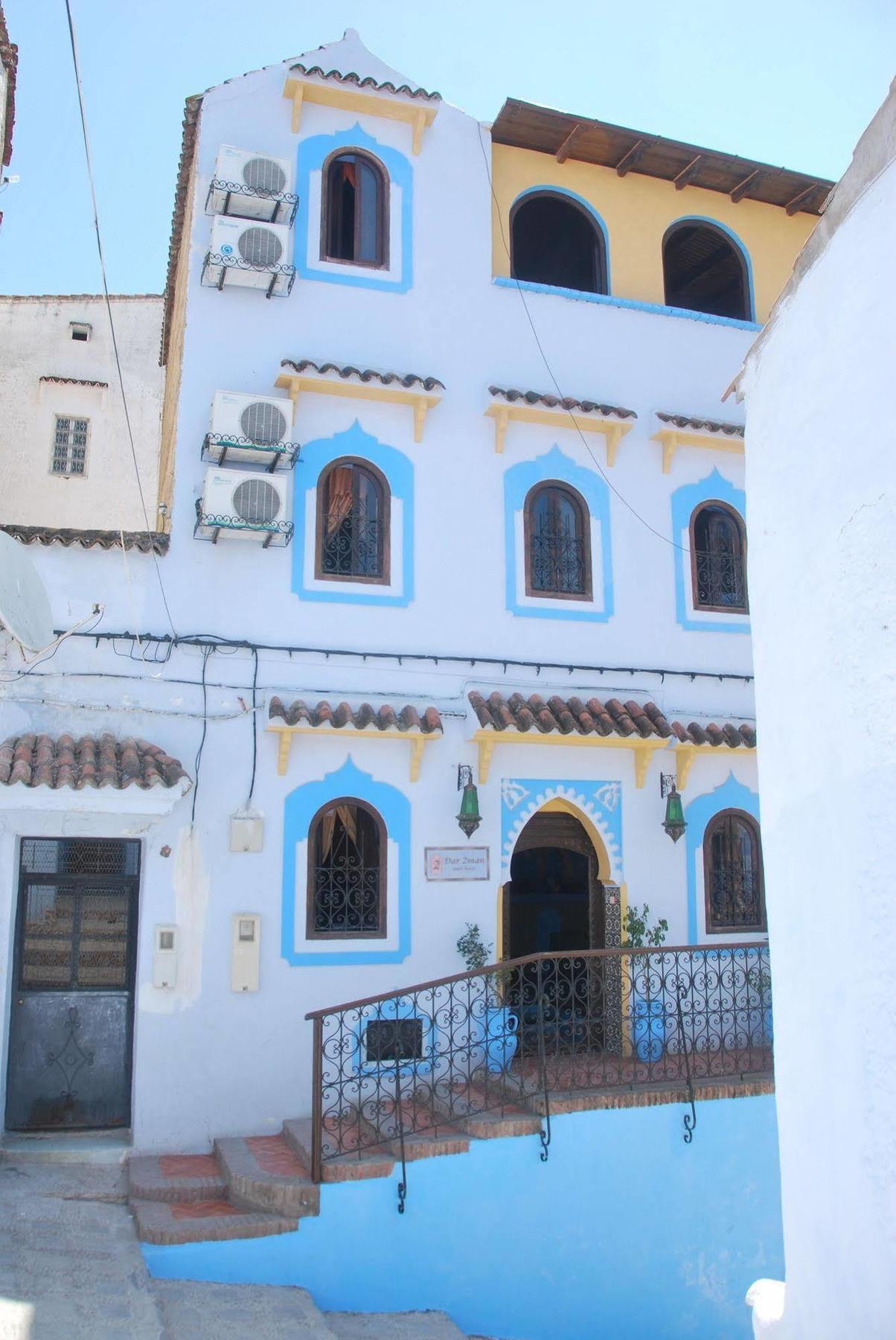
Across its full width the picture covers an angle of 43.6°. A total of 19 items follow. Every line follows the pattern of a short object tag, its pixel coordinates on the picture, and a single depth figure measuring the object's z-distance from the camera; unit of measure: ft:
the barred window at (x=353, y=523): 34.81
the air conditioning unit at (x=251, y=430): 32.63
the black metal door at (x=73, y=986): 29.53
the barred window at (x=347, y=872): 32.63
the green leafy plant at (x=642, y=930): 34.65
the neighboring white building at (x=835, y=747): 13.29
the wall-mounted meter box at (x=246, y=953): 30.89
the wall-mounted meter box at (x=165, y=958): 30.22
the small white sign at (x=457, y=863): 33.68
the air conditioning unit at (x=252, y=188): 34.35
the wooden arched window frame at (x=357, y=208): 37.65
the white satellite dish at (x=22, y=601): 26.06
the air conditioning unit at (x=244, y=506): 32.12
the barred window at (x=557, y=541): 37.17
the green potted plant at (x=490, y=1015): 32.01
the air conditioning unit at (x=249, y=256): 34.09
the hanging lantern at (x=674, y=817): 35.70
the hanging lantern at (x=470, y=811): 33.37
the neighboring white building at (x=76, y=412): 59.26
